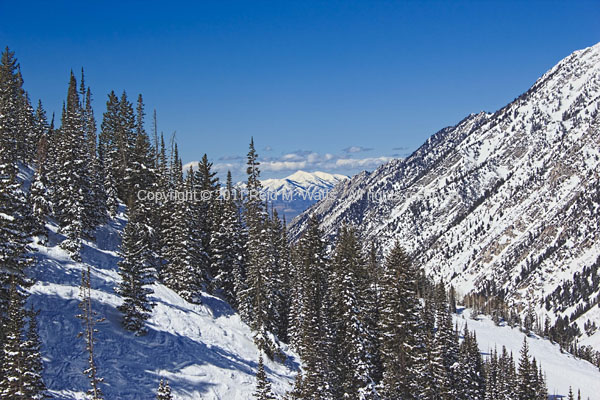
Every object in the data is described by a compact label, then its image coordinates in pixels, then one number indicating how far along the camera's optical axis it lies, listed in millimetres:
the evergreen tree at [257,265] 50469
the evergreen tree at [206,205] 62219
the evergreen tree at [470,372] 58625
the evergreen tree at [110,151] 62812
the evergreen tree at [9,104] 51066
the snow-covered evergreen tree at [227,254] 59094
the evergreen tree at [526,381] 75100
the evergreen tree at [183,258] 50991
